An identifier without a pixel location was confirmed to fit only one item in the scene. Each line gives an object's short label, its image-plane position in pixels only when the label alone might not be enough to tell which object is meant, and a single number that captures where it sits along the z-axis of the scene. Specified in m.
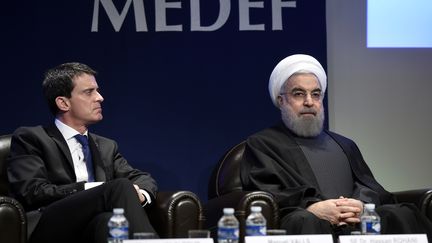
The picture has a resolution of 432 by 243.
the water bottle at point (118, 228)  5.31
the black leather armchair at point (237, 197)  7.27
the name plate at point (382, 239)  5.55
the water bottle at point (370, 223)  6.01
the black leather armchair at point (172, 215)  6.79
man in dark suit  6.94
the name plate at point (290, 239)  5.37
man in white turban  7.82
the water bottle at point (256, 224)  5.56
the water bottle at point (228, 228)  5.37
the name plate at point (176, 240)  5.19
